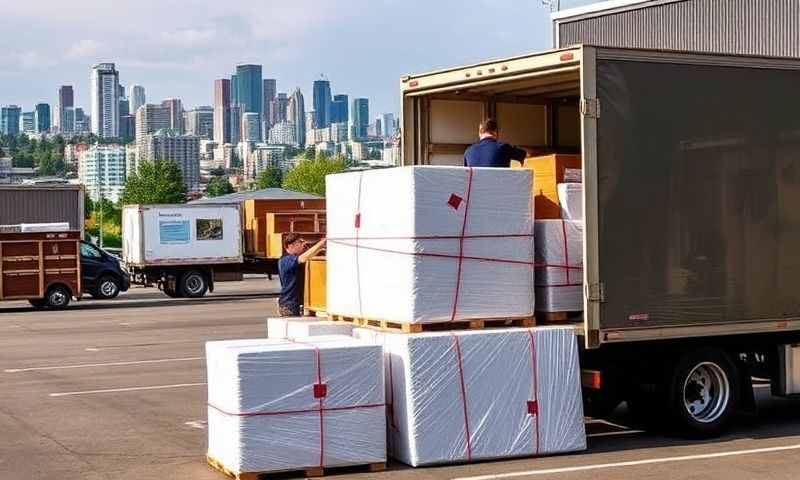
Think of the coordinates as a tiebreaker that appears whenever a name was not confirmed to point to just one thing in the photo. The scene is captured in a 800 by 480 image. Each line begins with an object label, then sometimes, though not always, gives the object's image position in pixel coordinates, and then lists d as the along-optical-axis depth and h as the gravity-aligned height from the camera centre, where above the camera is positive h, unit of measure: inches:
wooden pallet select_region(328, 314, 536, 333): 435.5 -28.4
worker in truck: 482.3 +32.6
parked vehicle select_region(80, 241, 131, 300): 1533.0 -31.6
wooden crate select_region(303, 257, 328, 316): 514.9 -17.1
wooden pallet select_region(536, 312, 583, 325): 456.8 -27.3
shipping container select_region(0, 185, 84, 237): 1887.3 +64.9
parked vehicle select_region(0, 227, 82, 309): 1312.7 -18.7
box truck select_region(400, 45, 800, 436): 450.3 +4.8
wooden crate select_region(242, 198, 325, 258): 1631.4 +28.1
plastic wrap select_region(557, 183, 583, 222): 462.9 +13.6
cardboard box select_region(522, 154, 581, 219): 471.2 +21.2
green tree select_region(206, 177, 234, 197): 6551.2 +291.7
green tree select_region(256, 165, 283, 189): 6801.2 +342.2
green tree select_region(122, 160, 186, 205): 4825.3 +227.9
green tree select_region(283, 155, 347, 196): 5388.8 +285.8
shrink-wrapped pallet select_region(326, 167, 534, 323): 433.7 -0.7
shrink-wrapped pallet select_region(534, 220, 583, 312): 455.8 -9.3
